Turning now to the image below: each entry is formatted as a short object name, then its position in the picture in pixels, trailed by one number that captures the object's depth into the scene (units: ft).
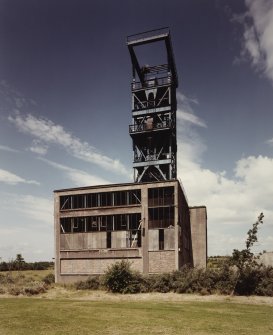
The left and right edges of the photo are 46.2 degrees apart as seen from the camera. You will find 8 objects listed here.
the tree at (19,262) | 181.37
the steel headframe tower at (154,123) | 134.31
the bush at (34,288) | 91.84
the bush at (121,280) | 90.27
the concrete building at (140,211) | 109.81
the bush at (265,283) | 81.00
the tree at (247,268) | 84.17
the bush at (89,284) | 98.84
